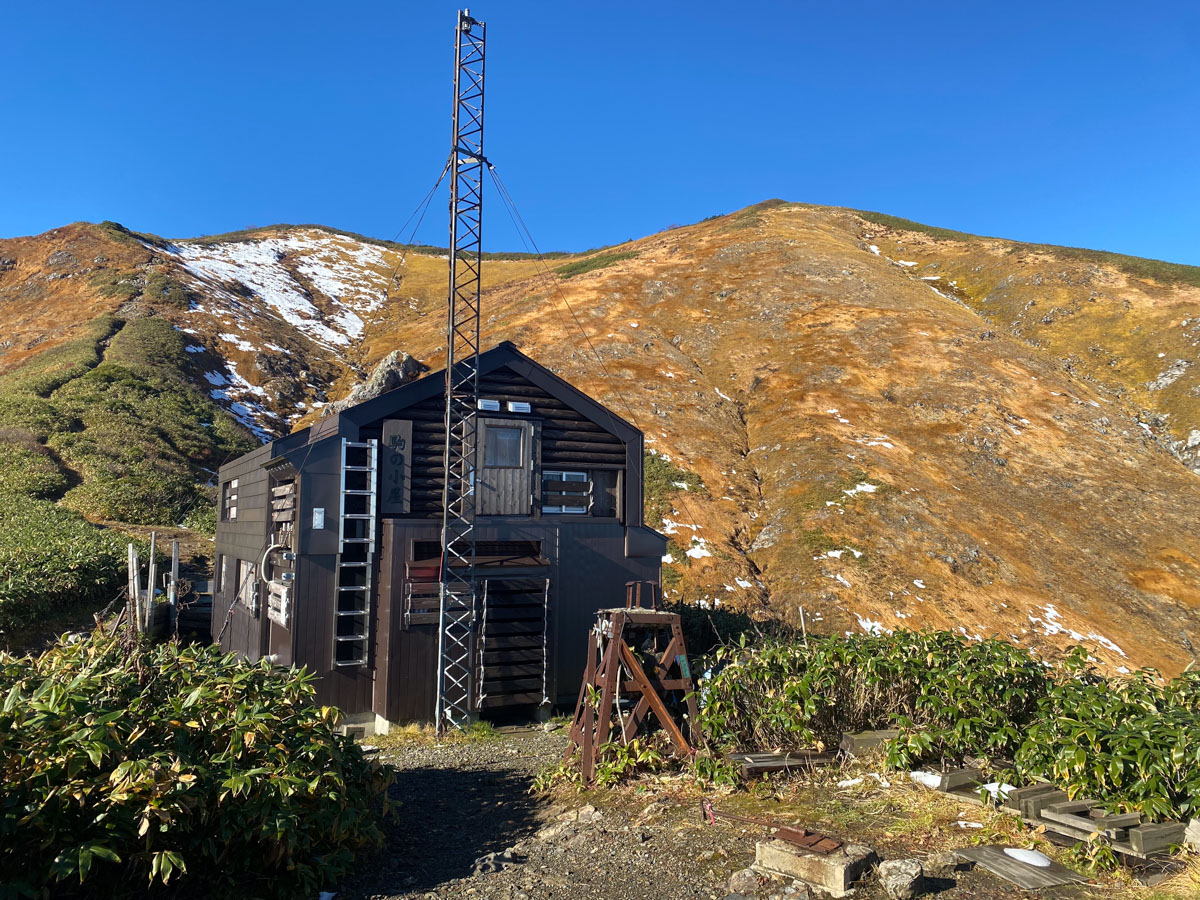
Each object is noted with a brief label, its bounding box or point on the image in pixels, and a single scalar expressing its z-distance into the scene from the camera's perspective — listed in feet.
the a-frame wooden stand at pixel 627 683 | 36.45
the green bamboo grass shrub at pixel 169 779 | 20.94
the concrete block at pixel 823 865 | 22.91
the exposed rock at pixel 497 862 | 27.73
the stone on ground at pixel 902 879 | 22.15
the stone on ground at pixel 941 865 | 23.82
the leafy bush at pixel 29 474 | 105.91
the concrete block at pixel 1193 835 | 23.67
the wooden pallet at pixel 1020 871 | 22.91
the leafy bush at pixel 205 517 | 108.75
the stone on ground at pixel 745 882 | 24.14
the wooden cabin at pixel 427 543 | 52.54
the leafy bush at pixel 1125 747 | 25.34
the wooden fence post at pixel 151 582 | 61.93
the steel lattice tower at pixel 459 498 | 53.36
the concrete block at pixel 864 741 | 34.45
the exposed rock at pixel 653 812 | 31.24
